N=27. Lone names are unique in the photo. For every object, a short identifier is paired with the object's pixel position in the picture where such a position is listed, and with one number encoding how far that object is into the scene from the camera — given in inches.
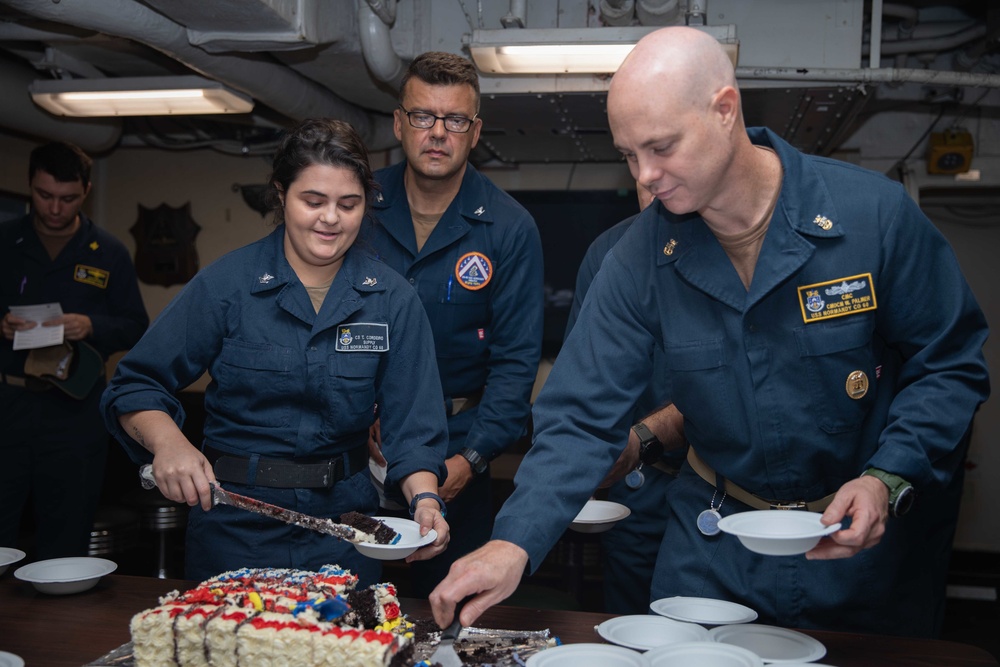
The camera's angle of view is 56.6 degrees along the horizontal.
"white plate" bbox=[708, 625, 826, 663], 61.2
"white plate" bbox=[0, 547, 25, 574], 78.5
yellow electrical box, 207.0
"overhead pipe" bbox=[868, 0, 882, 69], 153.5
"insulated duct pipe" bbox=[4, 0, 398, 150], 126.7
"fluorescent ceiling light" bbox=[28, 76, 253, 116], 175.8
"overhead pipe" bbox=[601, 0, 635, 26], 145.5
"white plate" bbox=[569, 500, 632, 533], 90.9
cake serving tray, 61.2
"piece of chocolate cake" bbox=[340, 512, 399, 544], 70.9
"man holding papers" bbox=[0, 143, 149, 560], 149.7
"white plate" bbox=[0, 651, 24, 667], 58.8
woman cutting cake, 82.2
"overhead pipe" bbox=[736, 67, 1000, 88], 156.2
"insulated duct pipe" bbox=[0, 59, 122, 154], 184.1
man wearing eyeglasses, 108.7
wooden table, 63.4
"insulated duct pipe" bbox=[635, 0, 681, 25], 143.9
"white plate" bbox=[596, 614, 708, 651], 63.3
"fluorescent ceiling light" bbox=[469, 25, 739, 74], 141.7
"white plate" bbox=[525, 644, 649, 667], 57.2
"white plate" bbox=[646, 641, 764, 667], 57.2
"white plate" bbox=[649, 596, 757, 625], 66.9
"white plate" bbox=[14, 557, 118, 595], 74.9
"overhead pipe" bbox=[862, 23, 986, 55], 185.8
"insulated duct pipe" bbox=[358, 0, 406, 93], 156.4
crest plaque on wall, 248.1
